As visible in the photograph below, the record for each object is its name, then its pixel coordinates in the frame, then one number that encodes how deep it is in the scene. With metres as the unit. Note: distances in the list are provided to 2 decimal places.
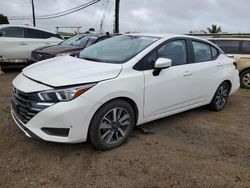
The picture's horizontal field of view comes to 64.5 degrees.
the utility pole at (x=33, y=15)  27.40
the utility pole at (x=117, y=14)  15.13
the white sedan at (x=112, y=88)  2.32
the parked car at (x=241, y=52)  6.06
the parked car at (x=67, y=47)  5.87
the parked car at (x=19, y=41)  6.53
